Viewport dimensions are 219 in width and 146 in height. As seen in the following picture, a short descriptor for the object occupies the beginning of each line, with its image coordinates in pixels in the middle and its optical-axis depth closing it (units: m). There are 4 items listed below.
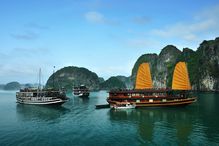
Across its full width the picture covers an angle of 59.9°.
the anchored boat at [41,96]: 59.02
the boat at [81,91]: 99.54
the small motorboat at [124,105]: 51.84
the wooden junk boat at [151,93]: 52.81
